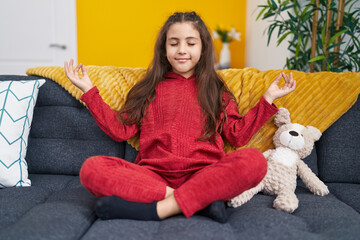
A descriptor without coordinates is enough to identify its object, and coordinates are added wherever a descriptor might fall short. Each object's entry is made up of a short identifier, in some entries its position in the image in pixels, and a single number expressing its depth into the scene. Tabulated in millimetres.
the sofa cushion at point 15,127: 1203
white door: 2953
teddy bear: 1165
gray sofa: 836
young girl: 965
